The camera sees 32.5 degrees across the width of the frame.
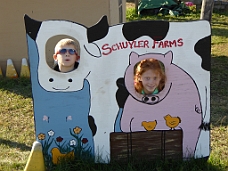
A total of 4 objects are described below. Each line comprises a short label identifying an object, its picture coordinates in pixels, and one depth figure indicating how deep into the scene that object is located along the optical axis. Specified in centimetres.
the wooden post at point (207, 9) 704
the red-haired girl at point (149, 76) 323
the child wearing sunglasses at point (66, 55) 333
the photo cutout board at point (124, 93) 322
